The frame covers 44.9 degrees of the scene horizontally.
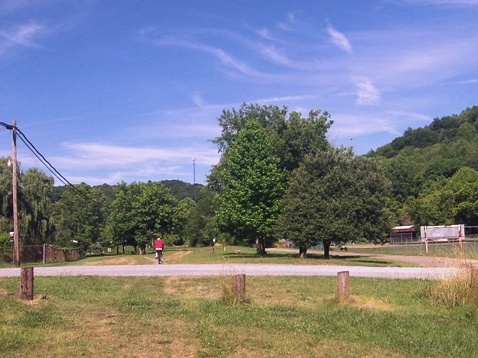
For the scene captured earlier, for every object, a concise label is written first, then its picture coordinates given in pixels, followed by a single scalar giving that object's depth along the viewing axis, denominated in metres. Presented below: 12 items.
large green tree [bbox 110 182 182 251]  82.62
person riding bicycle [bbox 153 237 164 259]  33.91
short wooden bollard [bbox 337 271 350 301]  13.49
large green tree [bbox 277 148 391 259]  36.22
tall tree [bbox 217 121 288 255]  40.72
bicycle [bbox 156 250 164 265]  33.94
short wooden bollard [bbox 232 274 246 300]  13.27
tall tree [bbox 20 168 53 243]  53.12
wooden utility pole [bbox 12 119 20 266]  35.38
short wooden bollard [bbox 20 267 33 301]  13.11
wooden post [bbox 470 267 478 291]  12.85
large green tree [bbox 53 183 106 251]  84.38
